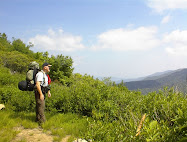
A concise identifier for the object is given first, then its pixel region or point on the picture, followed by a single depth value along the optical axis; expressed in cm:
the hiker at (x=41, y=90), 589
